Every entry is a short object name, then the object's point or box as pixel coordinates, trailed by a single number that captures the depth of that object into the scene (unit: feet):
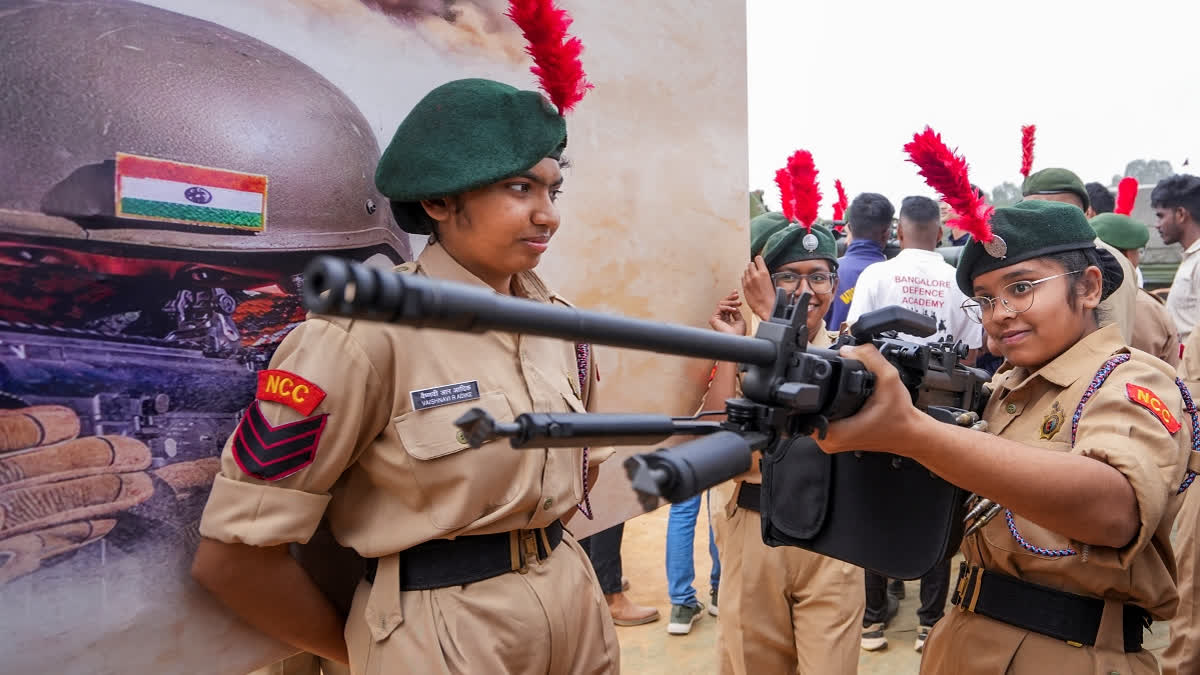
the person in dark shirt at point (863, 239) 16.30
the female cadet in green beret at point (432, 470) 4.80
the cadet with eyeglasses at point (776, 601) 8.68
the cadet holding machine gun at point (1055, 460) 4.60
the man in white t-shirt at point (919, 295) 13.25
